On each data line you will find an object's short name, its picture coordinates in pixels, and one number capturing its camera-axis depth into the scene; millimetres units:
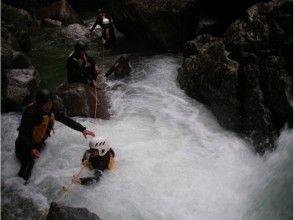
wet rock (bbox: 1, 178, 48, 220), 6199
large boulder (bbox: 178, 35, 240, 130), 8664
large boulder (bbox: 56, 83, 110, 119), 9227
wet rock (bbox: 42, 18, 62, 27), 16578
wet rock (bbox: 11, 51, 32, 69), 10683
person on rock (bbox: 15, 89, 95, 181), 6832
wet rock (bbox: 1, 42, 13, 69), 10163
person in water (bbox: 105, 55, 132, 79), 11273
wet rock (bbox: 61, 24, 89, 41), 15434
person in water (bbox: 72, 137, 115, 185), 6730
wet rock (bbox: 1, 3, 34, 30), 15336
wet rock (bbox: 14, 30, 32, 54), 13242
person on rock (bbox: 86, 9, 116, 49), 13727
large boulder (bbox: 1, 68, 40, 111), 9508
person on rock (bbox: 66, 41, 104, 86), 9671
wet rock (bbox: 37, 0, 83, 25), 16797
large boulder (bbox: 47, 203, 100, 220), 5730
